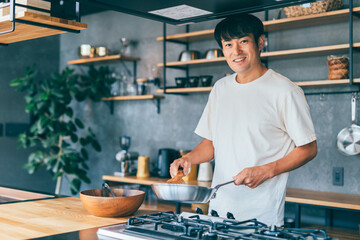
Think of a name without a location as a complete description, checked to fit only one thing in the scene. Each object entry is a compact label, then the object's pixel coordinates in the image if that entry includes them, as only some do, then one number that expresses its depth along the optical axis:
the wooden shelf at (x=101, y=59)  4.46
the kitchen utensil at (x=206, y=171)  3.63
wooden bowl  1.67
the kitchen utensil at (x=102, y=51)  4.65
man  1.76
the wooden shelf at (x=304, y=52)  3.04
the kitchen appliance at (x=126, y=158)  4.22
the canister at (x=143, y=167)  4.08
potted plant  4.63
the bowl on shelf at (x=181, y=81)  3.95
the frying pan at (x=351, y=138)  3.13
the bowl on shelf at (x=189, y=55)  3.89
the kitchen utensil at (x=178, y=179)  1.71
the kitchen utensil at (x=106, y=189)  1.76
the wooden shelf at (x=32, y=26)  1.80
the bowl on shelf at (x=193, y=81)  3.87
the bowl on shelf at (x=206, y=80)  3.78
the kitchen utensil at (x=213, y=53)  3.71
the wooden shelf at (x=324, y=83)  2.98
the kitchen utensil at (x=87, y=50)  4.76
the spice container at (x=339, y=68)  3.05
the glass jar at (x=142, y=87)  4.41
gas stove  1.27
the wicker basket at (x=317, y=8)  3.12
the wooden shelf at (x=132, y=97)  4.26
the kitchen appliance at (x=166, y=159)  3.95
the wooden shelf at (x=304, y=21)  3.09
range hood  1.71
